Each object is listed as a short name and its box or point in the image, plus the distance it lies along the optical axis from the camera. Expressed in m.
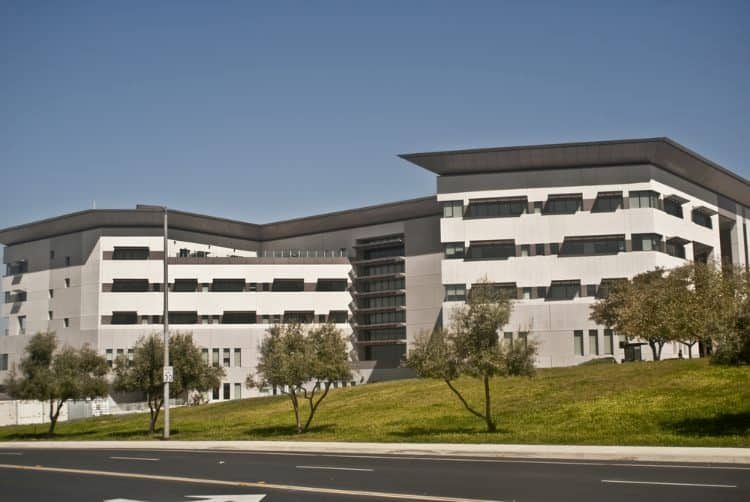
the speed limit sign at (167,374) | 37.28
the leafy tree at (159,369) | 44.06
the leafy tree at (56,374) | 47.91
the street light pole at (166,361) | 37.75
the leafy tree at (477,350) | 31.70
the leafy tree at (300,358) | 36.53
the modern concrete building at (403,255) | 82.19
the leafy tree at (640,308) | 55.50
